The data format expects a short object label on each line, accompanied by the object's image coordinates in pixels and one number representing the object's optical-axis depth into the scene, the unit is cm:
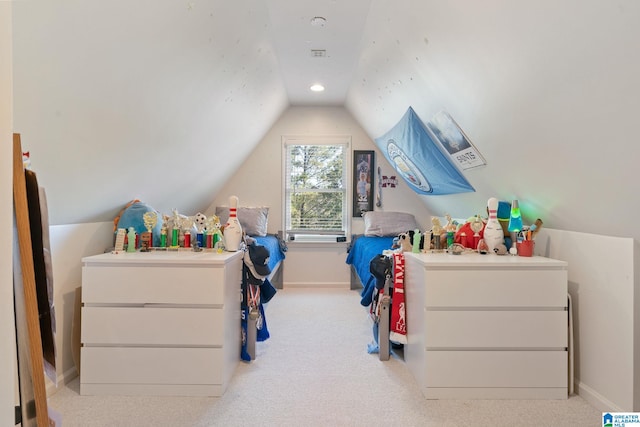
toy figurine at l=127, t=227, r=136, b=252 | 204
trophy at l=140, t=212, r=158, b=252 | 210
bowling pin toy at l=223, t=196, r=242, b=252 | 207
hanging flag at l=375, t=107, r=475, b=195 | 274
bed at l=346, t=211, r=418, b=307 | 368
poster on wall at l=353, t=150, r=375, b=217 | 427
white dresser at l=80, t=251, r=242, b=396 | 171
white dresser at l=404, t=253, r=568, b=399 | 172
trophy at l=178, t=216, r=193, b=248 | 217
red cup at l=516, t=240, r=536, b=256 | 194
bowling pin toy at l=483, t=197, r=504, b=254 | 209
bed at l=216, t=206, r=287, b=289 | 391
